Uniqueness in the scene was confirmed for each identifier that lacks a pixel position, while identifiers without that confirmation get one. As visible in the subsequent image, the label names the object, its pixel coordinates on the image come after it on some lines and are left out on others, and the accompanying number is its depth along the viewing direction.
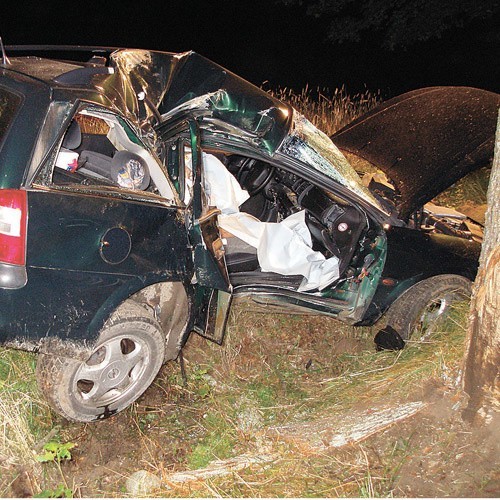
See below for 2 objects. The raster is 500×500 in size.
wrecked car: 3.21
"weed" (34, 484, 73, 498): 3.09
